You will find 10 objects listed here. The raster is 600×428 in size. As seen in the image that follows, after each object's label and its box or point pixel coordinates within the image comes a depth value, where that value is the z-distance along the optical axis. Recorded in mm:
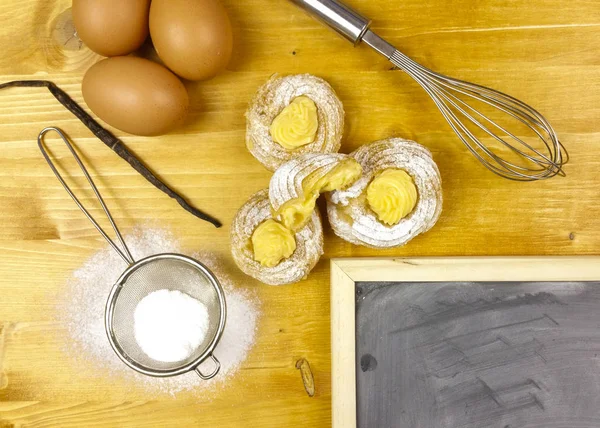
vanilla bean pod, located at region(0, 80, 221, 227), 448
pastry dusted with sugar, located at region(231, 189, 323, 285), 419
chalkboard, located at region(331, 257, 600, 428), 424
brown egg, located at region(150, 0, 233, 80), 408
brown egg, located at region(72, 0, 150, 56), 411
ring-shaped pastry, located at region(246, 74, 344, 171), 427
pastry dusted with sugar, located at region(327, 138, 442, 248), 419
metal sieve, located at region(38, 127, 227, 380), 436
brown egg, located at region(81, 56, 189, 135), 415
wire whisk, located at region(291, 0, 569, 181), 436
